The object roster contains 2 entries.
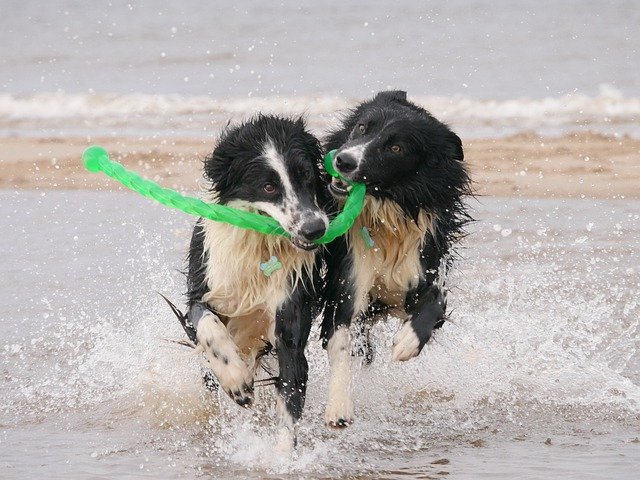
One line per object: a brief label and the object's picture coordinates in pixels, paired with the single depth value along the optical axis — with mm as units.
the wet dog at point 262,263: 9864
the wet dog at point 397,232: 10391
